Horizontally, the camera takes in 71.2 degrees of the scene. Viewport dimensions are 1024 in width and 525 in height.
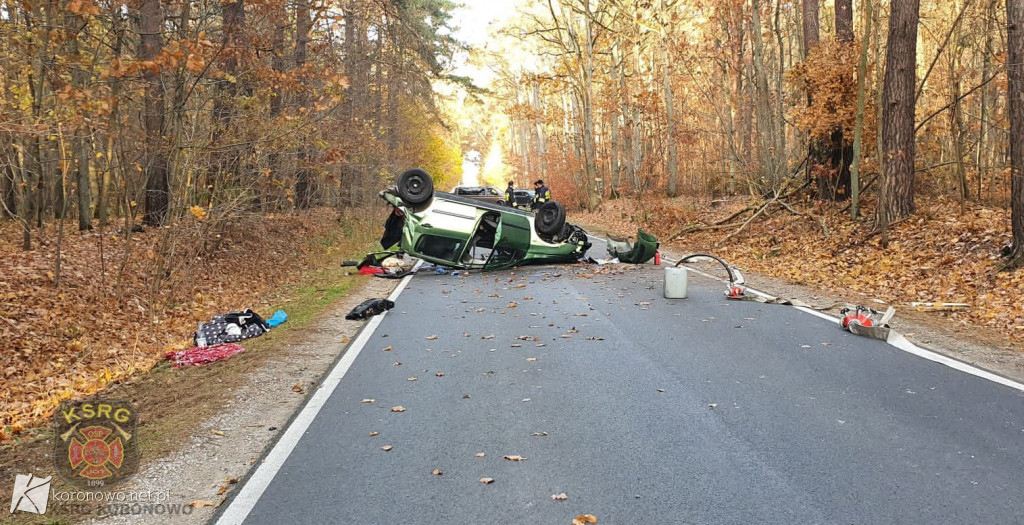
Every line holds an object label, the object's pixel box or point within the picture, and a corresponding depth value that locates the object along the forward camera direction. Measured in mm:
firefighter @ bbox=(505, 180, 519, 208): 28680
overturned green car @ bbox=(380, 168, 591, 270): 15555
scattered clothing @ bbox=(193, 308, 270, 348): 9359
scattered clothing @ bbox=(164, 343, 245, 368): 8305
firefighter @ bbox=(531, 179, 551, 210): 24734
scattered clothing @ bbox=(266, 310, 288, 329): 10406
